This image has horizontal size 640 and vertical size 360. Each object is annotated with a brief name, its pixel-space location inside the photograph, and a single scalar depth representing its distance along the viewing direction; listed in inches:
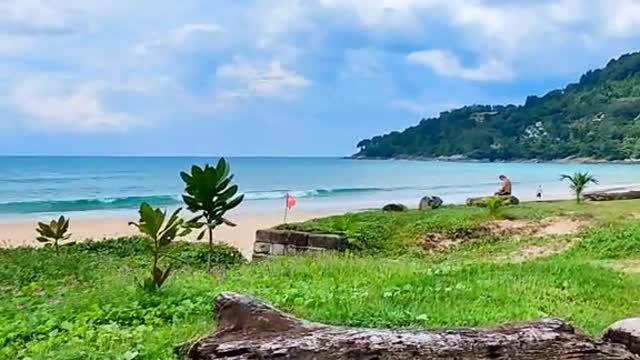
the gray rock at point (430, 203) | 639.5
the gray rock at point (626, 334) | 130.6
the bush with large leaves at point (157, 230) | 231.6
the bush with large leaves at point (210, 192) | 279.9
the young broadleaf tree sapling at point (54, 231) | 453.1
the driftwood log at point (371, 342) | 113.5
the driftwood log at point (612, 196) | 688.4
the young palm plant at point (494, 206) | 540.8
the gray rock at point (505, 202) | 610.8
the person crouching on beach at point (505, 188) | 676.7
